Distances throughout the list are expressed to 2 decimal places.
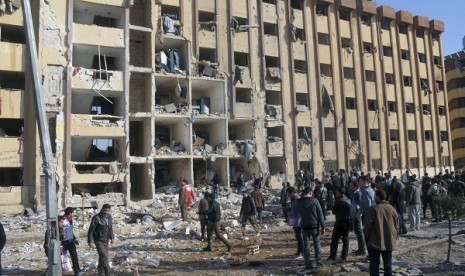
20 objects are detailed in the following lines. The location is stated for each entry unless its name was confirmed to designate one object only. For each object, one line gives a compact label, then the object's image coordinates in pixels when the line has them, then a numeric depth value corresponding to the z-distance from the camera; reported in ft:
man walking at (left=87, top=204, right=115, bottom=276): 28.30
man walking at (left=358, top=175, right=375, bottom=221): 30.04
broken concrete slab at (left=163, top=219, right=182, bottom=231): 52.72
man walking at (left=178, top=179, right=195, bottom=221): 57.00
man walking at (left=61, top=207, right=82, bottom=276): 28.48
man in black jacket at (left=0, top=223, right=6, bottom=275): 25.57
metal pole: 23.70
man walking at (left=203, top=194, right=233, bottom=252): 38.06
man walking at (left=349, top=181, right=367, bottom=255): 30.79
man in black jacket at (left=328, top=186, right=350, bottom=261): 29.58
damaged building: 74.49
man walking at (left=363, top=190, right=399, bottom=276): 22.12
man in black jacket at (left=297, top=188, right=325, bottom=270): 28.02
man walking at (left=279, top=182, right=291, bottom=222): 51.82
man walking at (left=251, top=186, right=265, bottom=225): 51.11
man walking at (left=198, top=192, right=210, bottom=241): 40.18
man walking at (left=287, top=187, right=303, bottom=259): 29.82
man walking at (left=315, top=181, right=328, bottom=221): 49.19
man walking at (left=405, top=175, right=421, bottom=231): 41.22
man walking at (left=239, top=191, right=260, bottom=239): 47.34
